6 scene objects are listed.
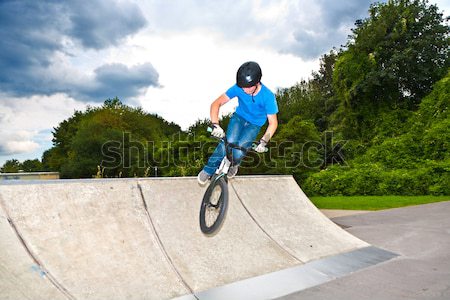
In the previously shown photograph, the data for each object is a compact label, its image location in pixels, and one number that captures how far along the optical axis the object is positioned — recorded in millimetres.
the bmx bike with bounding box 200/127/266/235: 5048
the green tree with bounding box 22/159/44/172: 71538
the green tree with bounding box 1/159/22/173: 87875
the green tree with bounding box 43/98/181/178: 38094
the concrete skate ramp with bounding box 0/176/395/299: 3775
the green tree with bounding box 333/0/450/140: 26922
